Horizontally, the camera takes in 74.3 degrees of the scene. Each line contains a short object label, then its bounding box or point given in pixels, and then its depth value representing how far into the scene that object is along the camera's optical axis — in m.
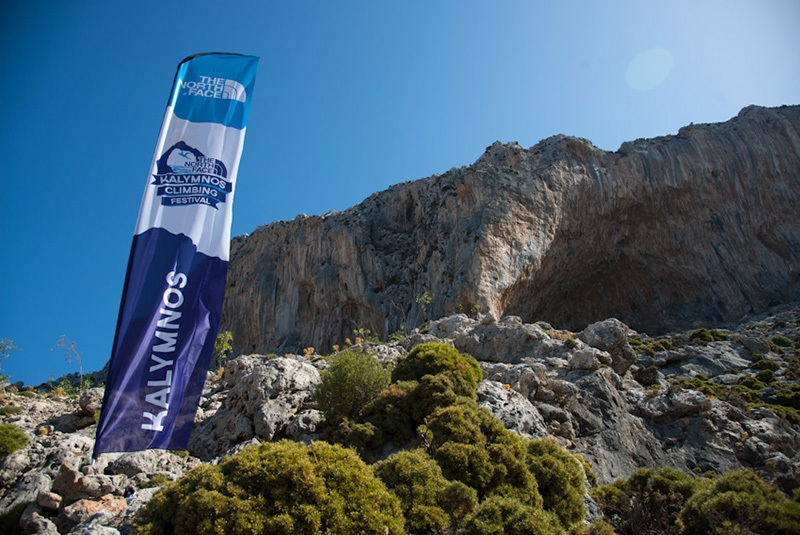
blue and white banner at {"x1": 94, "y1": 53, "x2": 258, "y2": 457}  9.46
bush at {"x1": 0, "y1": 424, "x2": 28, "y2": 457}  18.14
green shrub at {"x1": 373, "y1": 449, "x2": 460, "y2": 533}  11.61
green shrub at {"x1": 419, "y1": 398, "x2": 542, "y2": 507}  13.67
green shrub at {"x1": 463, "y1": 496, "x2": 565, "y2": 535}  10.75
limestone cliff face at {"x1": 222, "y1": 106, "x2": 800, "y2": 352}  55.19
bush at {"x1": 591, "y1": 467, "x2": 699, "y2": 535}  14.12
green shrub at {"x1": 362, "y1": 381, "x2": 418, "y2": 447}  16.94
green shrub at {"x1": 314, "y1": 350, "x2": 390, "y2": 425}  18.86
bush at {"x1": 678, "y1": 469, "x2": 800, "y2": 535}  11.05
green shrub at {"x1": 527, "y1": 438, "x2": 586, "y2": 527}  13.71
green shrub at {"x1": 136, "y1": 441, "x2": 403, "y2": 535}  9.82
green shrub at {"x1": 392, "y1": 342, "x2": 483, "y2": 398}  19.84
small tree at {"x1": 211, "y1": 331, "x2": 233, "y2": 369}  52.52
